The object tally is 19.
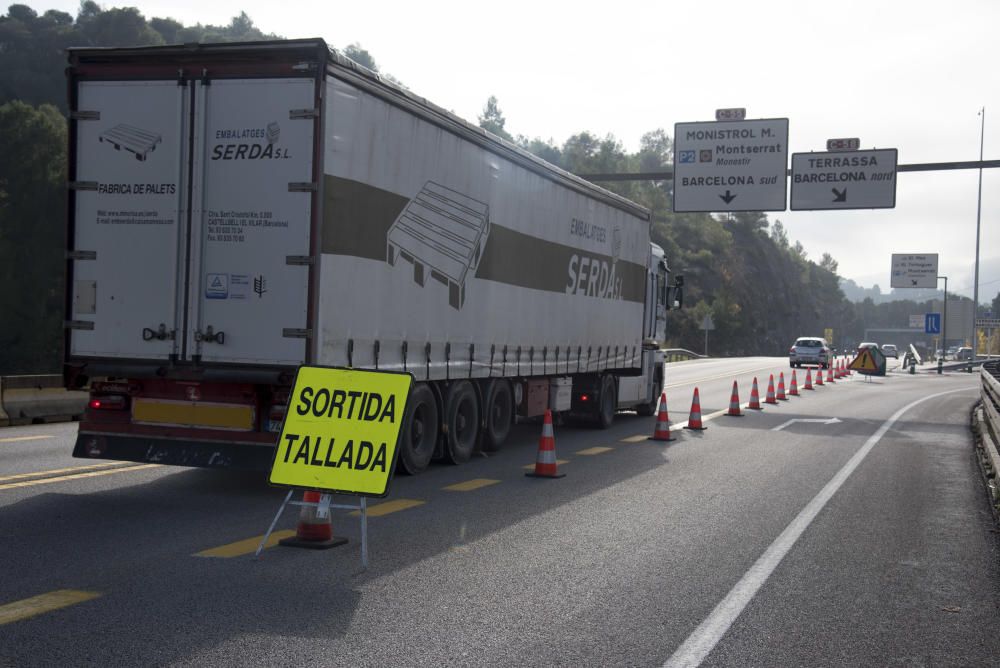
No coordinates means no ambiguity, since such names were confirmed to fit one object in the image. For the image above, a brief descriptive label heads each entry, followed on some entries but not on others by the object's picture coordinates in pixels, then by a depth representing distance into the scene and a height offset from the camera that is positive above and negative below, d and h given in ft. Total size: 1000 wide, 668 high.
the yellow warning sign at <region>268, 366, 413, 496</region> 23.85 -2.43
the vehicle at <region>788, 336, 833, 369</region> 175.52 -2.64
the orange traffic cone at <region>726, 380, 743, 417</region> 71.87 -4.65
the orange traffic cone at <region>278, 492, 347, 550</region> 25.07 -4.79
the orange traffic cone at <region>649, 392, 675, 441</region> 53.78 -4.66
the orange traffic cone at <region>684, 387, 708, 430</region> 60.29 -4.63
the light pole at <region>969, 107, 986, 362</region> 204.05 +11.36
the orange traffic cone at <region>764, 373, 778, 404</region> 84.90 -4.91
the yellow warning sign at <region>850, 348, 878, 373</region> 152.97 -3.30
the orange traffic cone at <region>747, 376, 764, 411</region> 79.61 -4.70
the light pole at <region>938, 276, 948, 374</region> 204.54 +2.96
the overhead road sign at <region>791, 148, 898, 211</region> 96.89 +13.86
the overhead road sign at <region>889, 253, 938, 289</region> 230.48 +14.41
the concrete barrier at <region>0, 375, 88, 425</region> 51.39 -4.40
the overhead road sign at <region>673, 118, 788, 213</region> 99.66 +15.14
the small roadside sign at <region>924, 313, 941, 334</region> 201.57 +3.19
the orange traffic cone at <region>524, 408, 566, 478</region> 38.91 -4.64
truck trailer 31.07 +2.22
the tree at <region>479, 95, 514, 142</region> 497.87 +94.25
